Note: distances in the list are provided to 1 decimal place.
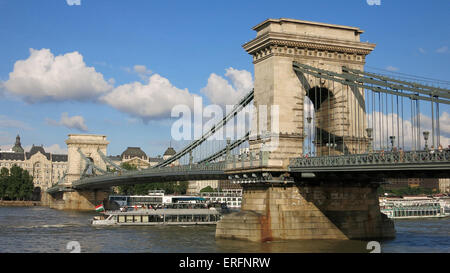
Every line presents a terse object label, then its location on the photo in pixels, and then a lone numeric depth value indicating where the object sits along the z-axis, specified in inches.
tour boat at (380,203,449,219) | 3612.2
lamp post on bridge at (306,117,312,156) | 1790.1
